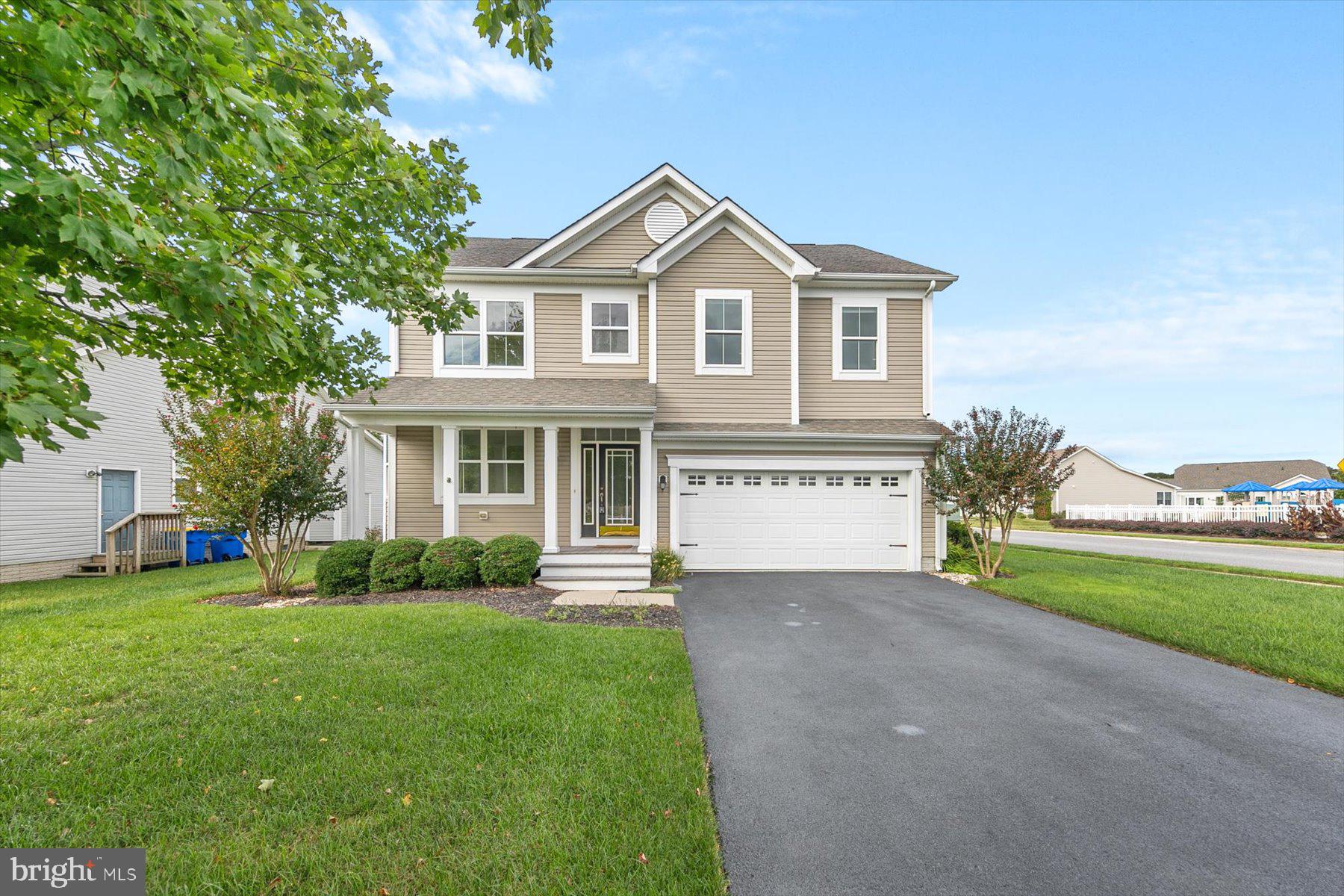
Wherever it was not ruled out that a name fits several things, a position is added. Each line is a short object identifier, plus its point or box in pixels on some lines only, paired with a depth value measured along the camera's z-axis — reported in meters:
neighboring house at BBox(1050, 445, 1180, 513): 41.44
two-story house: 11.34
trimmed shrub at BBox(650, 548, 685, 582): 10.43
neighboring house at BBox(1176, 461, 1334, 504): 45.28
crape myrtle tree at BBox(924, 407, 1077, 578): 10.35
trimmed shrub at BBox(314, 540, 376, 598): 8.99
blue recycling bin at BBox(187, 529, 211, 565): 14.10
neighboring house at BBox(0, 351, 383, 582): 11.37
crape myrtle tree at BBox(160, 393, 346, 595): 8.55
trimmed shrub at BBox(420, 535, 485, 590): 9.30
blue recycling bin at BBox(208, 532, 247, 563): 14.79
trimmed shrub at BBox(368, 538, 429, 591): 9.17
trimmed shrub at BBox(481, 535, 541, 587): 9.38
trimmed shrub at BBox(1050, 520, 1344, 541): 21.70
